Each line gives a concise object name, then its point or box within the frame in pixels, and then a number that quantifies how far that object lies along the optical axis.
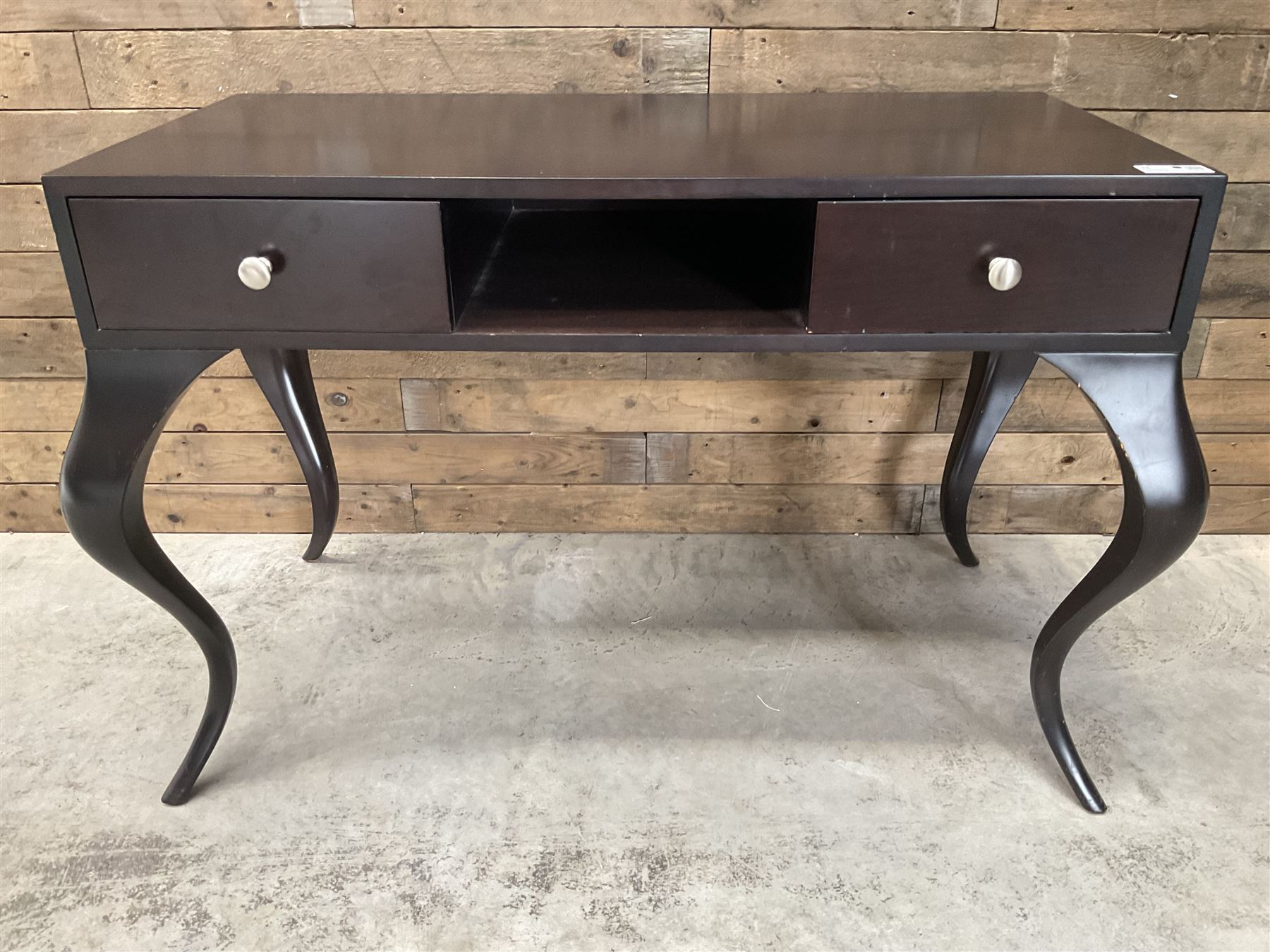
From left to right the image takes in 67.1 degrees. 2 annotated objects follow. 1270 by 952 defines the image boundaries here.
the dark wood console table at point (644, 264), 0.90
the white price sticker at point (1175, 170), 0.90
